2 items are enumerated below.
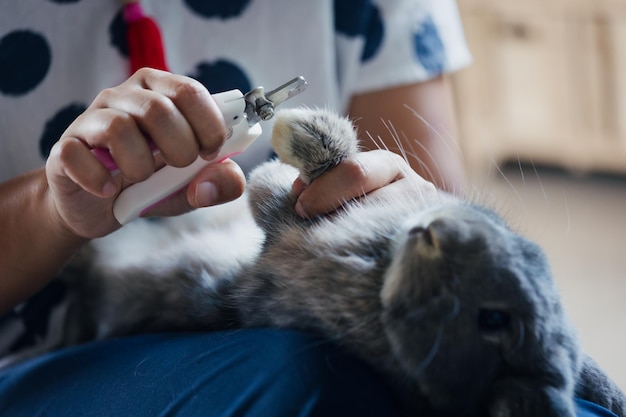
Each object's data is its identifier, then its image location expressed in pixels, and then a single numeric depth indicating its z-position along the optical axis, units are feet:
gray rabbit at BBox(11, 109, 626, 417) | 2.13
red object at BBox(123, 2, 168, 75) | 3.06
